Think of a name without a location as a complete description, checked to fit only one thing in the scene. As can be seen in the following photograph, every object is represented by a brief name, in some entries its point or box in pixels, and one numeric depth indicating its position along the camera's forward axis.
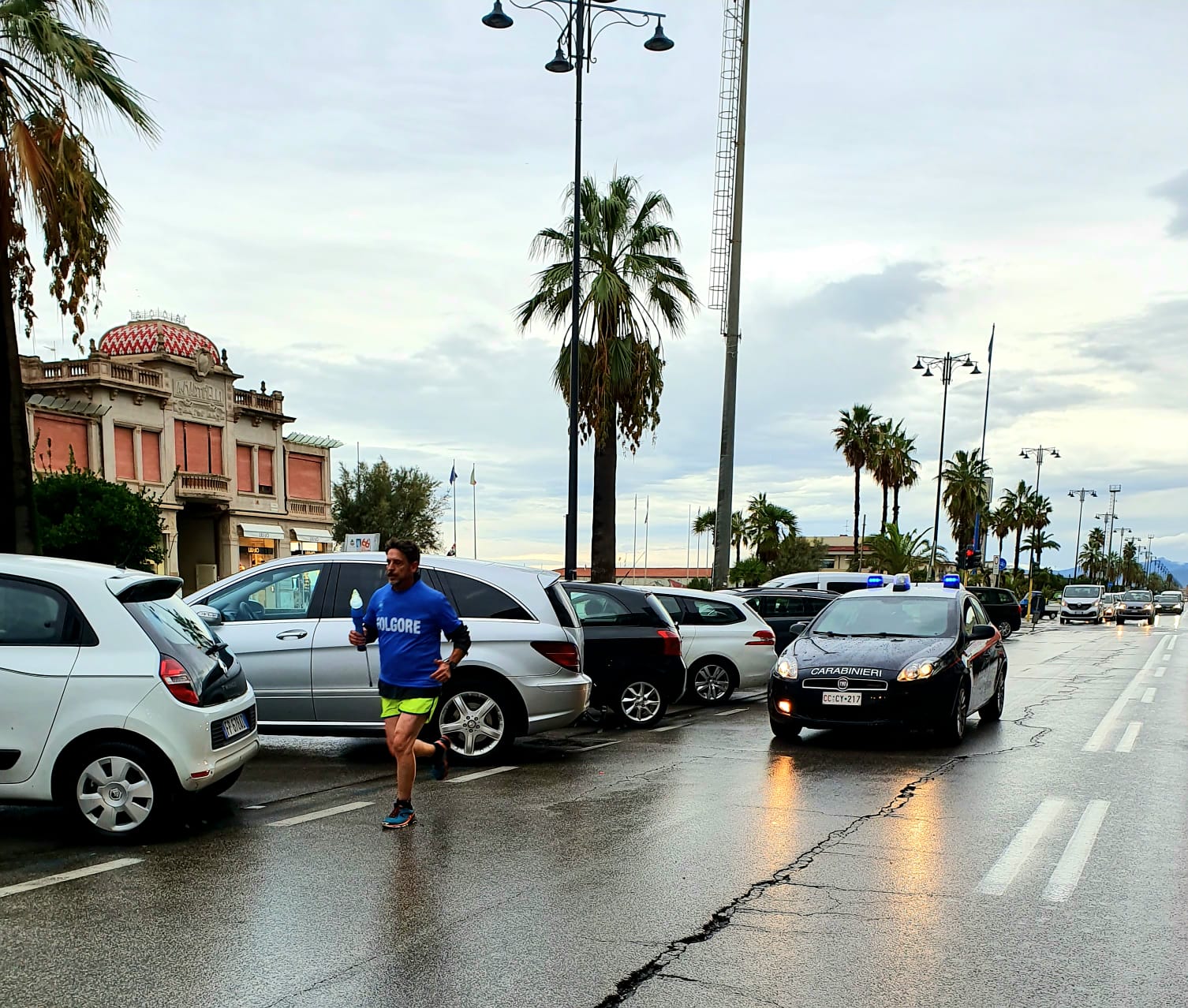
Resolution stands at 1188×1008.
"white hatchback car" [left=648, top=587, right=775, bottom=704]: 15.57
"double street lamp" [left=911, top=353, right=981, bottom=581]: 48.38
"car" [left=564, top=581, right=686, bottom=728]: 12.76
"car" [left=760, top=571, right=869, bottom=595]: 24.73
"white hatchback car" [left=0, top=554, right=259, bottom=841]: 6.78
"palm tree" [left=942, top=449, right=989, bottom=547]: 81.06
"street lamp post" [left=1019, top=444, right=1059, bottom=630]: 59.28
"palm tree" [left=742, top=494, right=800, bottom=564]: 86.50
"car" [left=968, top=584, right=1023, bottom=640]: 38.53
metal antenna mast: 23.14
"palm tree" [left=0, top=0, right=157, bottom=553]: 11.31
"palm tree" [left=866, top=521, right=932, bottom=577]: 54.75
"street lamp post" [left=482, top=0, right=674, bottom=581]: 19.84
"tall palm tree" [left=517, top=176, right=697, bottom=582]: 25.44
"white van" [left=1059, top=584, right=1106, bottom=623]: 56.84
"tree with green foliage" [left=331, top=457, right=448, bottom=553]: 68.44
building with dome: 44.19
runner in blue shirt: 7.34
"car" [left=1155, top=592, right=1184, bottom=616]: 82.76
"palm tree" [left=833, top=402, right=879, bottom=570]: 66.81
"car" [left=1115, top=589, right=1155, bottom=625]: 58.66
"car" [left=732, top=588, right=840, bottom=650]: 19.70
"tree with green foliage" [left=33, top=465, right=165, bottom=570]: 29.83
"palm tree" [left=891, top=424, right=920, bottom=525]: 67.50
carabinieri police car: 10.82
